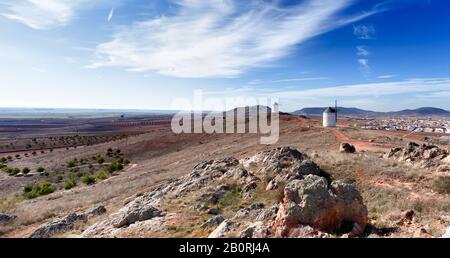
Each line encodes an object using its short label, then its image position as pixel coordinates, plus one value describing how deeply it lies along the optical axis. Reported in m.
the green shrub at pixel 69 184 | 32.86
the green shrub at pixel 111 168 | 41.88
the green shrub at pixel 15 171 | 41.88
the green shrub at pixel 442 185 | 14.33
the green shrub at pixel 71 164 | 46.70
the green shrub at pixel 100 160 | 49.68
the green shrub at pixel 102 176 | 37.17
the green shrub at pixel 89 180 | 34.34
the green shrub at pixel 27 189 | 31.88
